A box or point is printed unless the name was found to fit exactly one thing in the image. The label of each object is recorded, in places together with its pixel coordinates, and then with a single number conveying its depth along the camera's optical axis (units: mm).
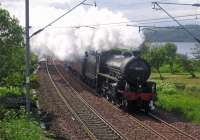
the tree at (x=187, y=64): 51517
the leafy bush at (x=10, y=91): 21598
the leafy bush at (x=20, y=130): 10636
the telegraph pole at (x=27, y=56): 13957
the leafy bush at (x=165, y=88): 25288
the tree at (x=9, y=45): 20049
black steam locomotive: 18109
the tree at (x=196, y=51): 52496
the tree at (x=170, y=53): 53397
